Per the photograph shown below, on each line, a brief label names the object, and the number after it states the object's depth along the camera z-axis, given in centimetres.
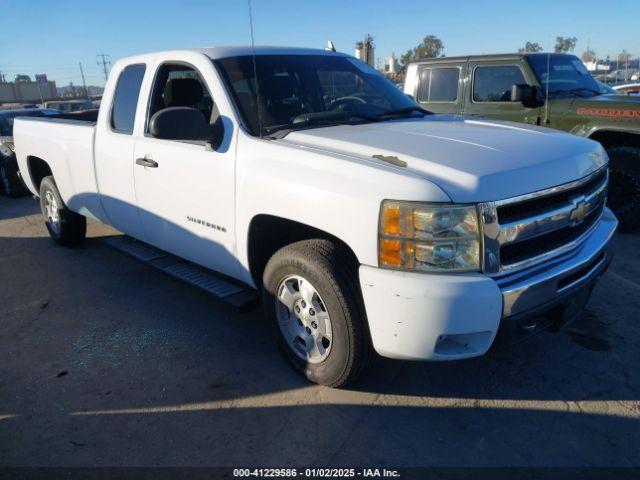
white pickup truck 235
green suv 568
